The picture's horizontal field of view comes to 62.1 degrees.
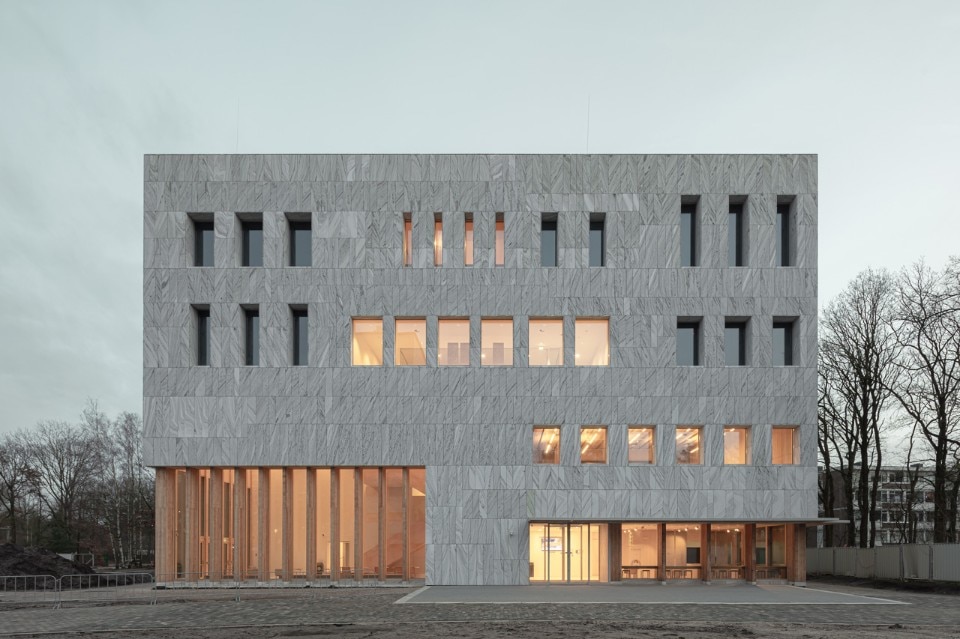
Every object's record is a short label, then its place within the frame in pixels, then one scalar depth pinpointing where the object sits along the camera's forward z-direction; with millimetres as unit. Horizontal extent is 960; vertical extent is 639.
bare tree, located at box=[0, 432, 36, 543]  57750
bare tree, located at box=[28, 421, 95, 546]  58969
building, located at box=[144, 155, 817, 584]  30891
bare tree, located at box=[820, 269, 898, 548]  39281
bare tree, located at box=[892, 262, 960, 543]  33656
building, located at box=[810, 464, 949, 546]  40175
